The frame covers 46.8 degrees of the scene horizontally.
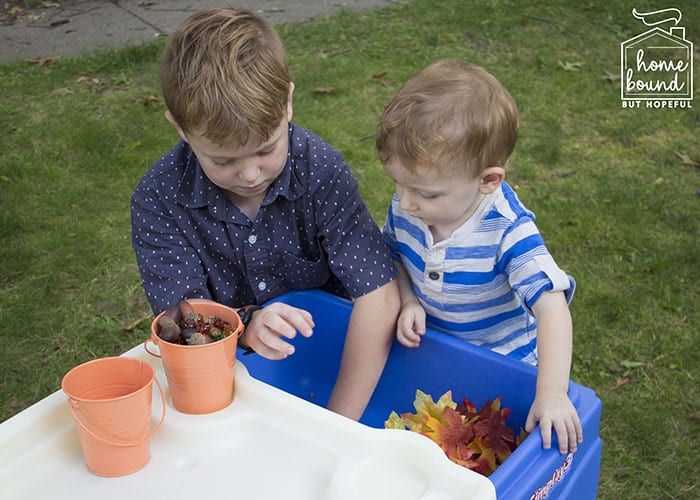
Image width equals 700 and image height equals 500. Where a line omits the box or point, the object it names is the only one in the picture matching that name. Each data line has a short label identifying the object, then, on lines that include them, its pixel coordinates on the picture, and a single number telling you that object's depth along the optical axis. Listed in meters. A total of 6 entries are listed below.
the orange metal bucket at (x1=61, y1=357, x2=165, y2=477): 0.99
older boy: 1.21
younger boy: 1.21
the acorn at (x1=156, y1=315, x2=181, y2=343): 1.10
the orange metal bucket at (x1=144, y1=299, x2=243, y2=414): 1.08
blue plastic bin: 1.08
